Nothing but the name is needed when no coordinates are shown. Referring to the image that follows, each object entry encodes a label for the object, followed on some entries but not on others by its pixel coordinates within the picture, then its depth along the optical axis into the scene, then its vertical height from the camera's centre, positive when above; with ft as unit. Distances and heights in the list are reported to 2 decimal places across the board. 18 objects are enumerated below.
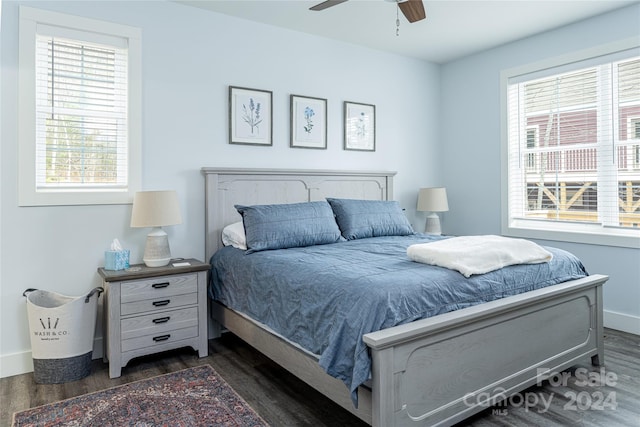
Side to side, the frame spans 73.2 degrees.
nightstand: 8.96 -2.02
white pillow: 10.48 -0.45
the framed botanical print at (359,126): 14.23 +3.09
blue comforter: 6.12 -1.21
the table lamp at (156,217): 9.64 +0.03
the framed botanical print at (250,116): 11.84 +2.87
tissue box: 9.55 -0.93
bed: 5.91 -2.32
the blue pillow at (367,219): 11.91 -0.04
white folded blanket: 7.36 -0.67
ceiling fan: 8.78 +4.39
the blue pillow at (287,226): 10.16 -0.20
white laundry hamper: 8.56 -2.44
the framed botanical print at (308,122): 12.98 +2.95
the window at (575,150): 11.73 +2.00
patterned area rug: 7.14 -3.34
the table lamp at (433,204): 15.11 +0.47
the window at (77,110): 9.20 +2.47
